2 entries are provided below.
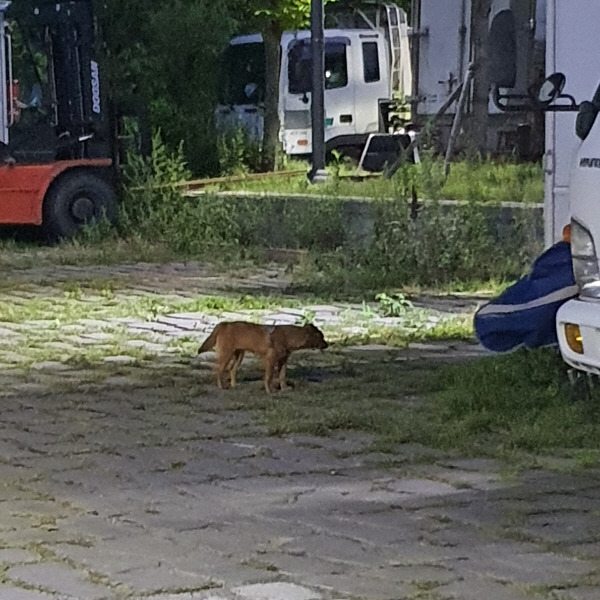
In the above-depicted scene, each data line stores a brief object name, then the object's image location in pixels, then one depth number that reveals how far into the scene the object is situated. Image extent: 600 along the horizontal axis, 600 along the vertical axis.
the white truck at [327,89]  28.38
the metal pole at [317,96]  21.19
